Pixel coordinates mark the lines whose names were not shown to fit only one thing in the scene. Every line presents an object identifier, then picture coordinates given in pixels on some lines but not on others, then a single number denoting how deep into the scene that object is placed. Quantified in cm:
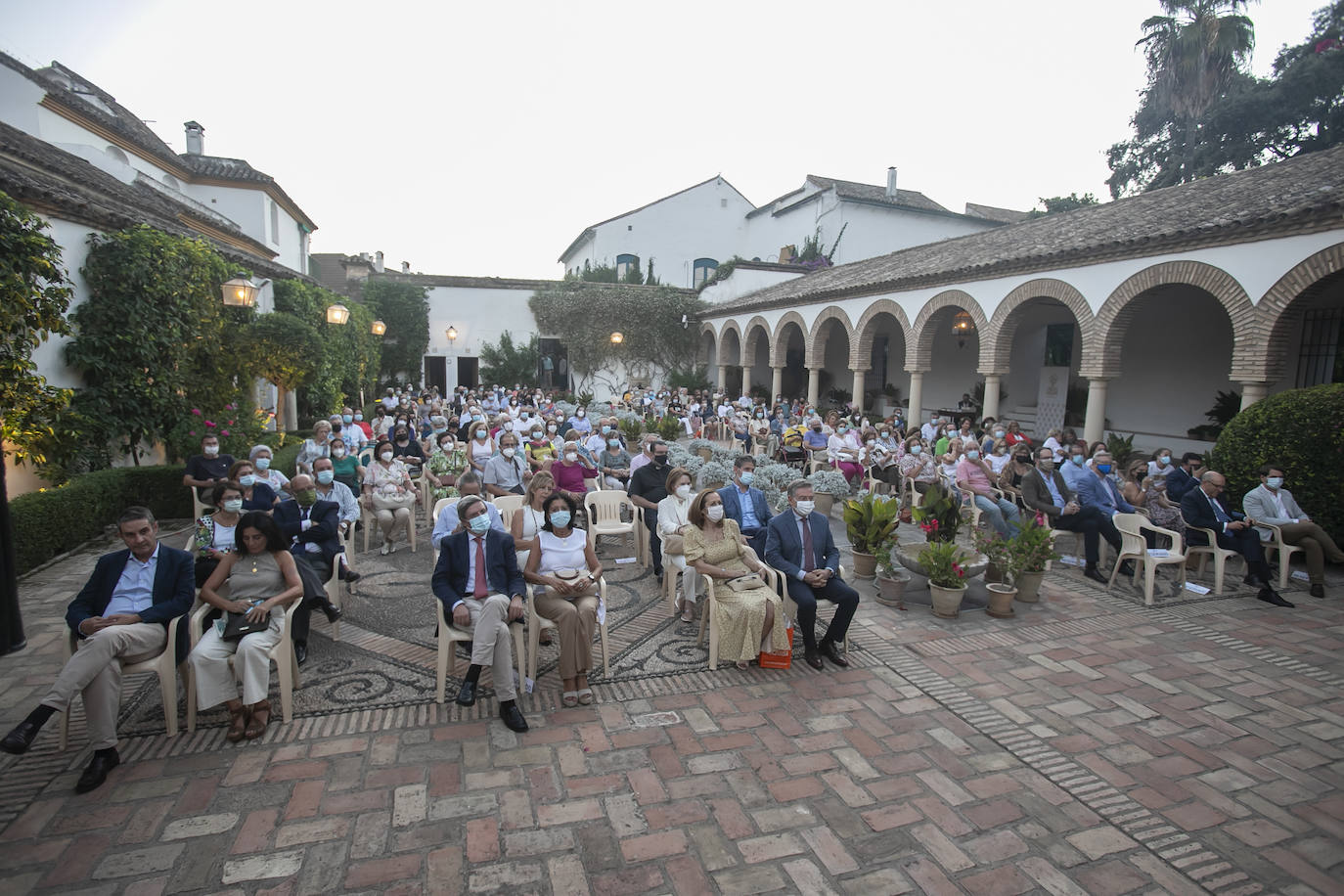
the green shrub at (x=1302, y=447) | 735
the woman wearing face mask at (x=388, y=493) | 757
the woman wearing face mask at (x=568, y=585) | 439
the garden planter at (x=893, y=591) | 631
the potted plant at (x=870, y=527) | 671
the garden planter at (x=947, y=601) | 602
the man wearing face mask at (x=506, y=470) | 805
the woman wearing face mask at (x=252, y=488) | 583
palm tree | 2573
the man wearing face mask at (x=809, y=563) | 505
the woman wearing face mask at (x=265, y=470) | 646
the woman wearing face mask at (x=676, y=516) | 602
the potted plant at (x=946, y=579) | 603
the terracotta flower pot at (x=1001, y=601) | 608
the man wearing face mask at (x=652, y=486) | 703
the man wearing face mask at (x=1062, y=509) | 734
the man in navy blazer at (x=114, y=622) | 347
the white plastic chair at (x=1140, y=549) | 656
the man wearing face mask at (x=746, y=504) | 618
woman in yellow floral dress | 489
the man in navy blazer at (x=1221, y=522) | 679
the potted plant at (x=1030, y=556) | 627
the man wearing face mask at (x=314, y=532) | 529
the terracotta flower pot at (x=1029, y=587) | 648
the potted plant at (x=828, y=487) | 973
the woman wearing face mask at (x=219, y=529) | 475
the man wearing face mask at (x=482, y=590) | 414
